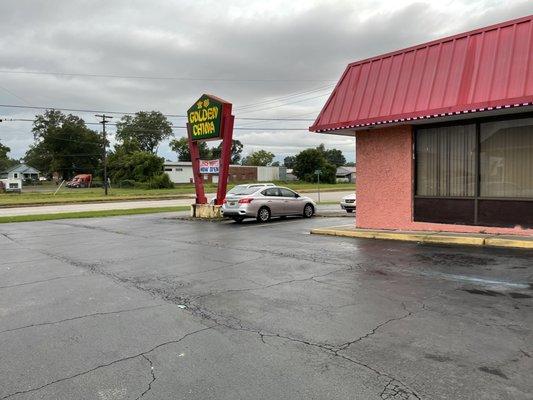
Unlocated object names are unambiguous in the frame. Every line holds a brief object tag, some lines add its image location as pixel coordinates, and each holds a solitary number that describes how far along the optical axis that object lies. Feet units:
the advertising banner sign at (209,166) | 77.01
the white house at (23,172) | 386.73
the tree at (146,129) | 398.21
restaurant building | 35.32
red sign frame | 69.46
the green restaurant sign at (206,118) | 70.18
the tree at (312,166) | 299.17
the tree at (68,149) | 351.46
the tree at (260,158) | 436.35
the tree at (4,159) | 451.94
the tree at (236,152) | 498.28
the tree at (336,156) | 526.33
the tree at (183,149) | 405.59
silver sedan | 62.28
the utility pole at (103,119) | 193.67
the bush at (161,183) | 247.09
